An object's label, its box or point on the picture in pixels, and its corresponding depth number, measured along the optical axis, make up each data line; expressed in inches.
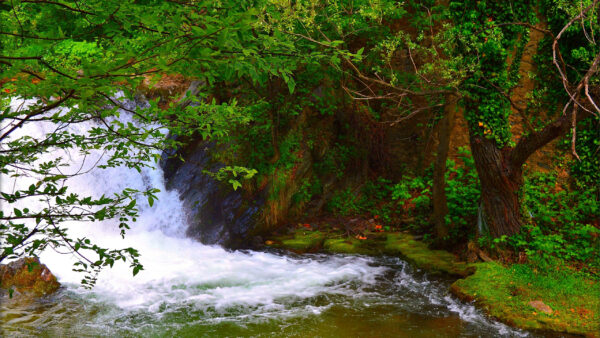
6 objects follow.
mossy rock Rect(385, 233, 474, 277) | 302.5
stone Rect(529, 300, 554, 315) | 229.1
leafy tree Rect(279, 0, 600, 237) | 261.9
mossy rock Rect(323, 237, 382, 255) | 370.9
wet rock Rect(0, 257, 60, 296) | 279.2
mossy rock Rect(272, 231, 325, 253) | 381.7
